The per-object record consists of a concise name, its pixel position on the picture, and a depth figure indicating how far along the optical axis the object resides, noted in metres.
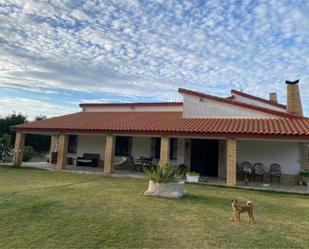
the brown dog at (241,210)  7.32
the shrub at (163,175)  10.23
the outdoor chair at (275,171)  15.45
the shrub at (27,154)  23.05
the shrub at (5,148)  21.98
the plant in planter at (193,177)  14.36
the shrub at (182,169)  16.97
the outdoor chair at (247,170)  15.66
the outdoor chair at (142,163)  17.22
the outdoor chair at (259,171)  15.73
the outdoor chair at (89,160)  20.02
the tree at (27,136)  29.14
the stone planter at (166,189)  10.09
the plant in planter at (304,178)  14.79
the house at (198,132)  13.96
